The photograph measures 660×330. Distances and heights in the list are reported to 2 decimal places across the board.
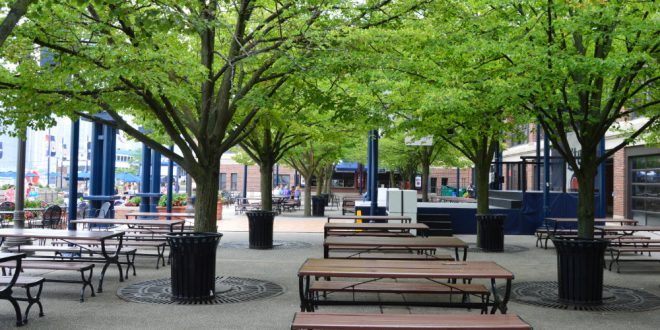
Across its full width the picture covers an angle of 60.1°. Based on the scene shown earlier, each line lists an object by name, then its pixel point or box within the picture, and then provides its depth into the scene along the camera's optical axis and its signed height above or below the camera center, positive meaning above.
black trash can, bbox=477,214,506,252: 14.10 -1.09
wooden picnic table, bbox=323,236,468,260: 8.37 -0.84
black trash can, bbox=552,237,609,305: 7.80 -1.08
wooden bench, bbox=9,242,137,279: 9.03 -1.11
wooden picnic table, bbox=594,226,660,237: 12.75 -0.89
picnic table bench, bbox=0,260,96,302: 7.79 -1.17
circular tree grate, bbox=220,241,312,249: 14.77 -1.58
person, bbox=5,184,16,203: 23.96 -0.55
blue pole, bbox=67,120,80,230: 12.09 +0.21
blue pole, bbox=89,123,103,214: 15.02 +0.53
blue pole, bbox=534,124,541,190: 20.87 +1.20
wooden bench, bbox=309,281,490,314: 6.49 -1.18
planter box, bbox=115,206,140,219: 21.50 -1.05
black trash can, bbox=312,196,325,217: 28.37 -0.98
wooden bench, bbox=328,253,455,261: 8.22 -1.08
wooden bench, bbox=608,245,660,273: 11.21 -1.20
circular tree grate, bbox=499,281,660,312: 7.82 -1.59
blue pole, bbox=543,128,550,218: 18.48 +0.11
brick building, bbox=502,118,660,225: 23.29 +0.48
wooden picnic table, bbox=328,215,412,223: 13.19 -0.71
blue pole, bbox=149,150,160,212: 20.97 +0.33
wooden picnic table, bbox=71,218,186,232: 11.66 -0.81
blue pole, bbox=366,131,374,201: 18.35 +0.76
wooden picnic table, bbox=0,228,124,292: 8.53 -0.80
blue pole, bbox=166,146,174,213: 19.69 -0.20
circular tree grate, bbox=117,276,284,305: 8.00 -1.61
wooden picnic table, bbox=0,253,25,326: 6.32 -1.19
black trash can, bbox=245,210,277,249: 14.34 -1.12
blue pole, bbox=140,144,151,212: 19.00 +0.31
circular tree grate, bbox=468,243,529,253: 14.23 -1.54
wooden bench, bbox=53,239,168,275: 10.83 -1.25
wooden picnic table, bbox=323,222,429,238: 11.17 -0.79
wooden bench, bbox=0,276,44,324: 6.60 -1.18
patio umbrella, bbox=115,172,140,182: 37.69 +0.44
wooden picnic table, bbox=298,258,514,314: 5.83 -0.88
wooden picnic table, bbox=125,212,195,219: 14.39 -0.77
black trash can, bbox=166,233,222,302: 7.83 -1.12
